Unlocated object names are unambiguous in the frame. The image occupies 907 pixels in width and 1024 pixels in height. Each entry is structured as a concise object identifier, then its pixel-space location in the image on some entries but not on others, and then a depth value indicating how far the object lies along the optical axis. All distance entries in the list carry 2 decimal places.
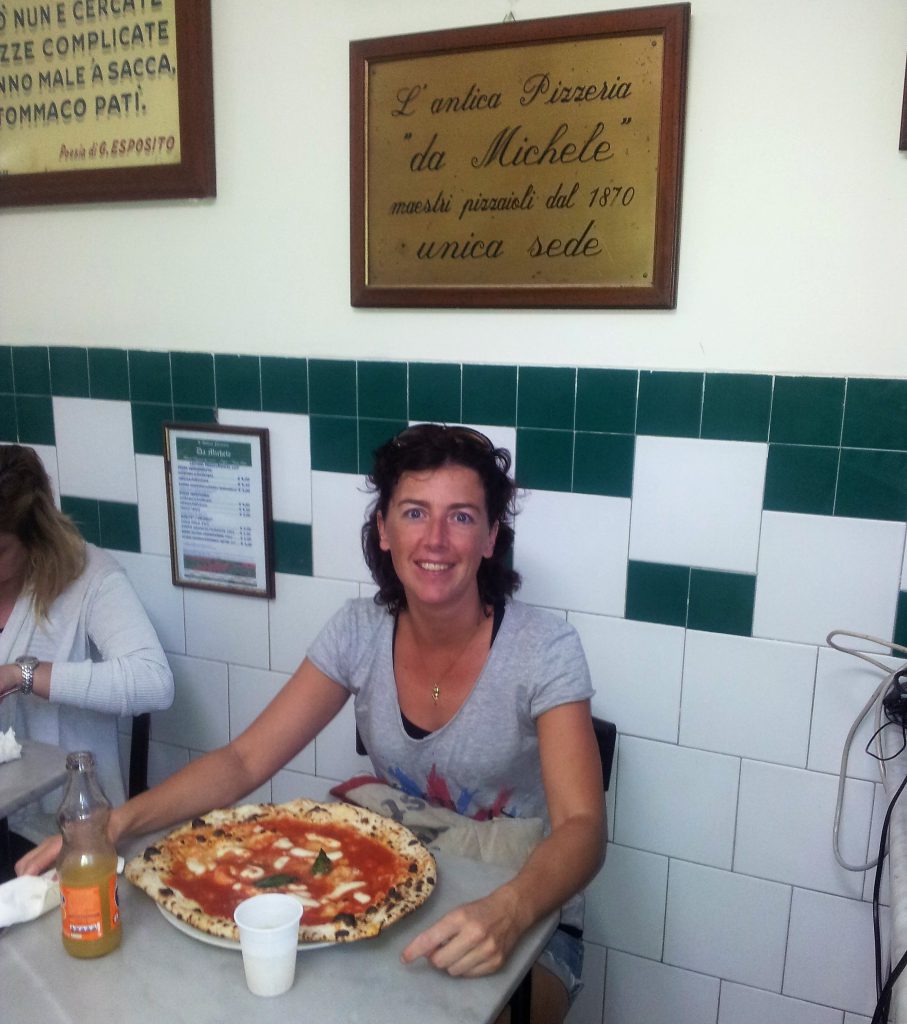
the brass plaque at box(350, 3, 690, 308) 1.63
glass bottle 1.03
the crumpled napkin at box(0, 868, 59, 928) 1.11
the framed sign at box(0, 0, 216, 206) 2.00
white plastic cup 0.96
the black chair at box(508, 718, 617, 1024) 1.68
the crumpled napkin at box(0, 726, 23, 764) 1.56
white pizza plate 1.03
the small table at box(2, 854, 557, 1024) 0.97
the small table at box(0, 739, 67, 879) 1.45
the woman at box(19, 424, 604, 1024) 1.45
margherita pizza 1.08
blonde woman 1.83
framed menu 2.11
